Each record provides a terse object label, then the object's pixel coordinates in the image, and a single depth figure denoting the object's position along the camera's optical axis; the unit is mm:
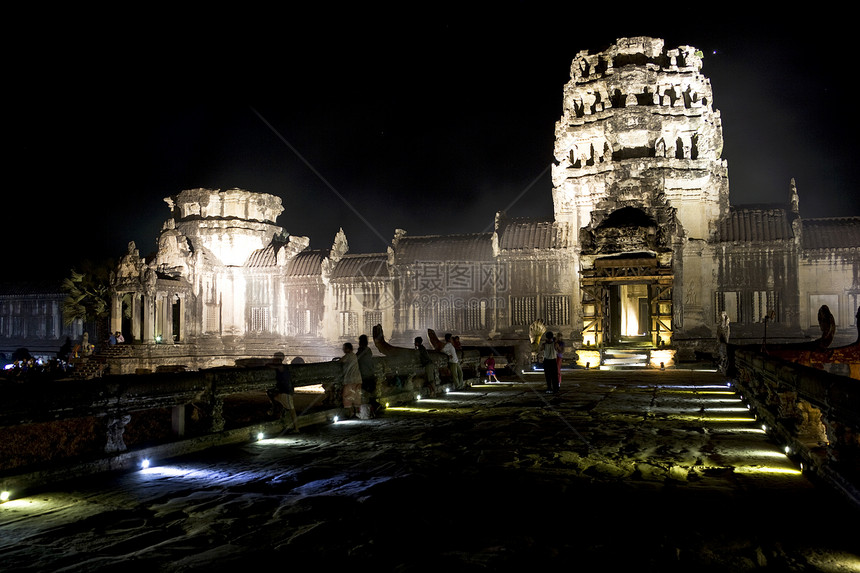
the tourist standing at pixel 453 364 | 17719
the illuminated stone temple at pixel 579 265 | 26641
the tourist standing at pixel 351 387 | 11906
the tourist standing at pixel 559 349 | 17594
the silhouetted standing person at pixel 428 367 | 16094
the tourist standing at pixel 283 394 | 10281
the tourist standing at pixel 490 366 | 20750
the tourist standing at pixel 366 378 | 12047
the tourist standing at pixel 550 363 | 16203
